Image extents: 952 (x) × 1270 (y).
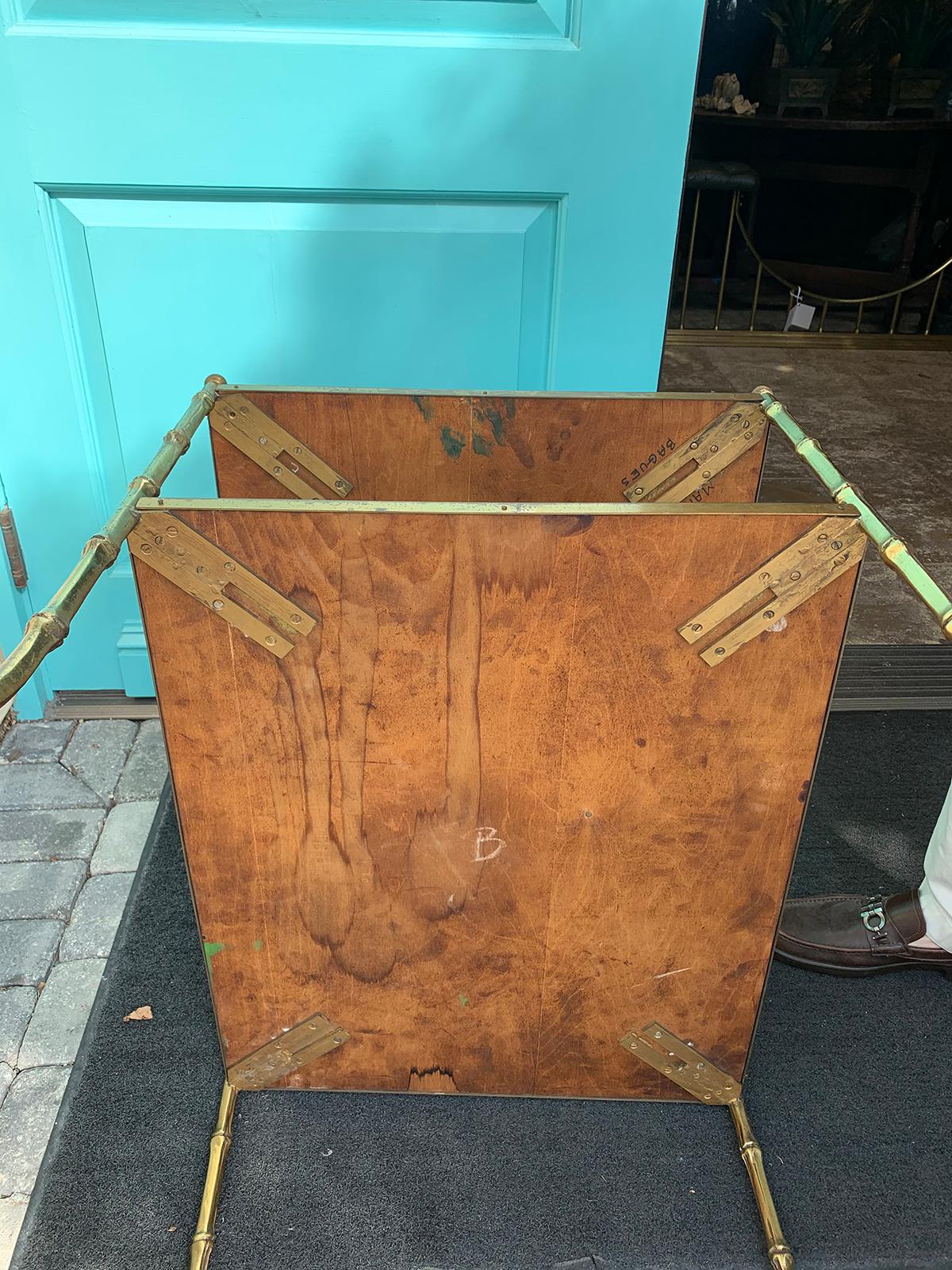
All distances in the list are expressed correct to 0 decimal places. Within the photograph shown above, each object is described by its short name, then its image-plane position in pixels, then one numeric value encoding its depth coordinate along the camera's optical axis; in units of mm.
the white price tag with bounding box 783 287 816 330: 5227
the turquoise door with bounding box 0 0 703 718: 1576
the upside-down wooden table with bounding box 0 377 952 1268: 903
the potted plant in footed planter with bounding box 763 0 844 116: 5547
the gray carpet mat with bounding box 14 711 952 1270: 1154
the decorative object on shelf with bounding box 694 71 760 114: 5785
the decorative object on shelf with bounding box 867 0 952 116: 5383
